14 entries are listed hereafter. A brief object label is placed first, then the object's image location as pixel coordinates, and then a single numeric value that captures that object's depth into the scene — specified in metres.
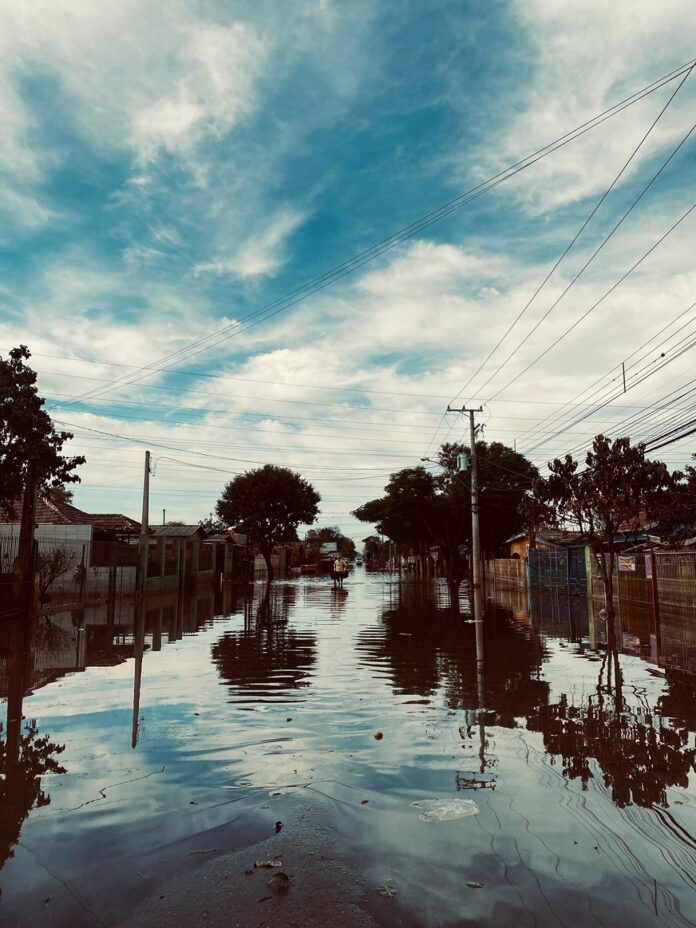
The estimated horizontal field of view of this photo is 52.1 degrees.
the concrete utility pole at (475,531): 37.00
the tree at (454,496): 54.25
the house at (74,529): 27.66
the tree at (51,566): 25.61
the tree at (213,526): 94.09
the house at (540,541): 50.64
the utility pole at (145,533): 29.45
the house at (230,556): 51.26
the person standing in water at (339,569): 46.77
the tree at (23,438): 21.05
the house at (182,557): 35.06
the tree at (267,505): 64.81
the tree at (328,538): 169.18
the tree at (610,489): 21.88
